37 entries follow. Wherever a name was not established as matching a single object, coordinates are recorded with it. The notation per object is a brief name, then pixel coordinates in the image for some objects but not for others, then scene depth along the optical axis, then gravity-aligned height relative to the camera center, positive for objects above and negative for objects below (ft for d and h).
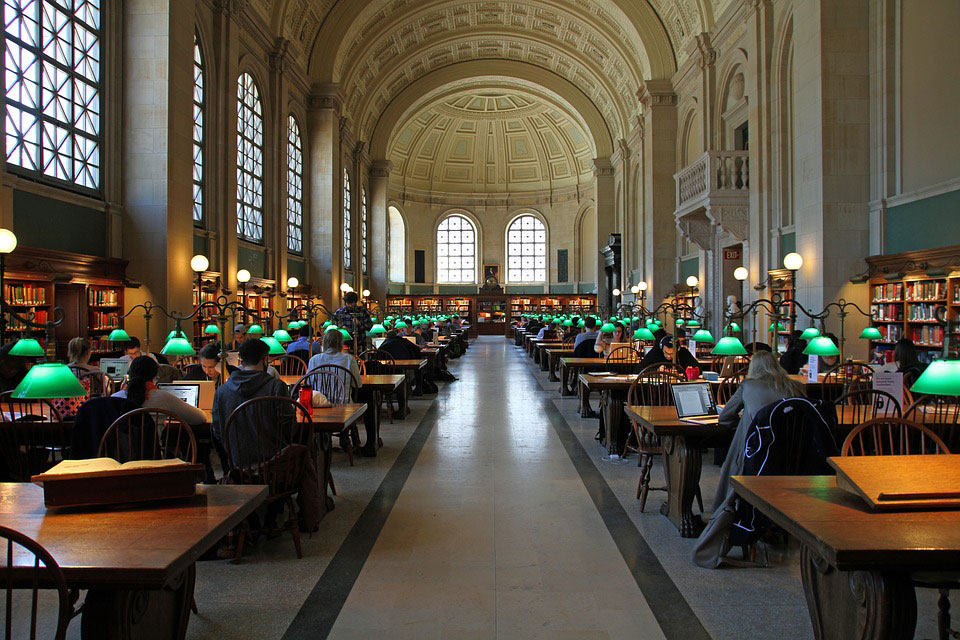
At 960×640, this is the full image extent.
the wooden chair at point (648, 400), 17.58 -2.67
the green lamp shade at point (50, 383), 9.43 -0.95
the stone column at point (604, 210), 100.58 +15.47
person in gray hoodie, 13.91 -1.93
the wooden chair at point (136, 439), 12.05 -2.35
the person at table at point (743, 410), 13.28 -2.00
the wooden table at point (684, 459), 15.29 -3.35
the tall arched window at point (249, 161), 53.42 +12.52
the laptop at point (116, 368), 21.40 -1.66
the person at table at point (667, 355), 24.89 -1.58
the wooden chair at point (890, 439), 11.00 -2.59
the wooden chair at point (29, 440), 15.17 -2.86
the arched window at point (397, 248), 124.36 +12.16
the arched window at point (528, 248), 128.67 +12.54
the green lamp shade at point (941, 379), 8.54 -0.85
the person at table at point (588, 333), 38.88 -1.10
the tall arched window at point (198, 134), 44.68 +12.04
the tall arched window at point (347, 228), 88.22 +11.34
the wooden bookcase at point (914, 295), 28.07 +0.79
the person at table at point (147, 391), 13.34 -1.50
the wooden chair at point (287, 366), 28.96 -2.19
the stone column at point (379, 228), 103.76 +13.44
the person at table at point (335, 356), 22.54 -1.37
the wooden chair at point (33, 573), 6.12 -2.46
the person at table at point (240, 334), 33.42 -0.93
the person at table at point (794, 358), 27.22 -1.78
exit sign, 54.49 +4.77
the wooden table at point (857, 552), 7.06 -2.52
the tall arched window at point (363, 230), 97.62 +12.39
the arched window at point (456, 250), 128.98 +12.22
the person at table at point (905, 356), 19.33 -1.24
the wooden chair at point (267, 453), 13.64 -2.81
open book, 8.72 -1.97
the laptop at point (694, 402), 16.25 -2.14
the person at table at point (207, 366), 20.47 -1.56
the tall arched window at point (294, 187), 67.67 +12.91
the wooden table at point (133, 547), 6.70 -2.46
